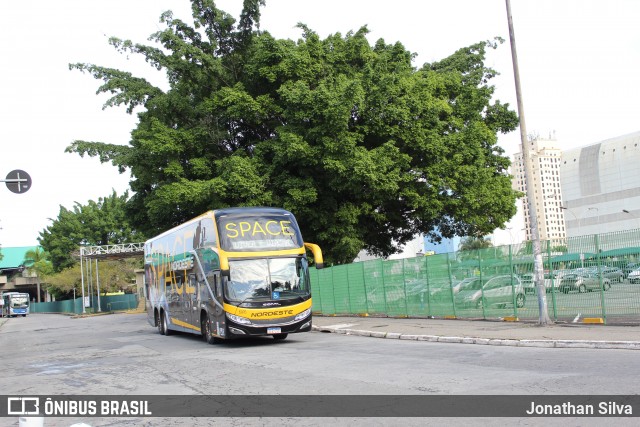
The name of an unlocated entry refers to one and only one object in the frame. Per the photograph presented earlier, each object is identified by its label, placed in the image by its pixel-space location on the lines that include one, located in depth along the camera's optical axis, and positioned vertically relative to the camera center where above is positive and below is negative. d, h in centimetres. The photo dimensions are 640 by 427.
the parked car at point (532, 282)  1817 -113
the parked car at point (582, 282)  1642 -112
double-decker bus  1770 -24
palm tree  9581 +326
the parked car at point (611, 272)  1599 -86
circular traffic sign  2028 +337
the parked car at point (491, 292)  1978 -147
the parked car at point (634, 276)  1532 -97
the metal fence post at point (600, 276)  1645 -95
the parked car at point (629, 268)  1548 -76
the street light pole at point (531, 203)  1764 +124
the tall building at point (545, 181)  15962 +1642
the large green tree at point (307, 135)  3047 +680
